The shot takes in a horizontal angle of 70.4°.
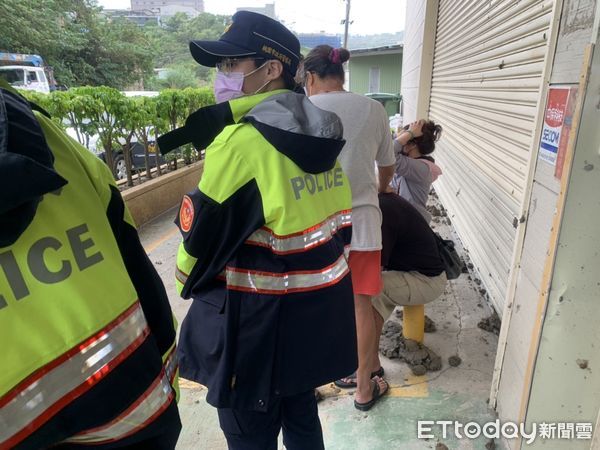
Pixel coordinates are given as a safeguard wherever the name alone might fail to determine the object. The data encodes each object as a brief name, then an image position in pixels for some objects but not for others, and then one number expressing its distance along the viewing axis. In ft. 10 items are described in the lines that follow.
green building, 72.69
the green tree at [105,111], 17.35
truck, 56.92
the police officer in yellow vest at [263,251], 4.38
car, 25.27
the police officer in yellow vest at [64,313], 2.33
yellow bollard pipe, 9.70
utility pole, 77.41
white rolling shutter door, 9.84
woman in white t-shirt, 7.71
